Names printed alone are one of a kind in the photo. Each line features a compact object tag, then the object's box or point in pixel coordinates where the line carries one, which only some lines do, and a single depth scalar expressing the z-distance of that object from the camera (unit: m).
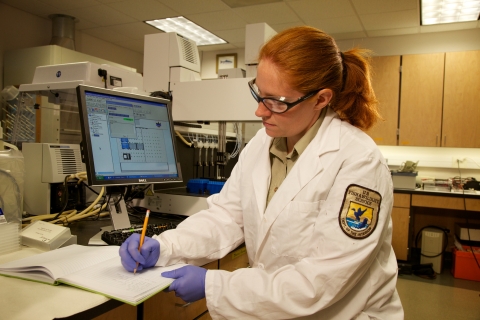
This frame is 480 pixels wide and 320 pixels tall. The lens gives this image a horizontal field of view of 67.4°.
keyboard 1.16
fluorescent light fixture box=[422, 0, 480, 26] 3.40
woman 0.83
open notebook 0.79
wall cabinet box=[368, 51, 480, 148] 3.61
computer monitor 1.19
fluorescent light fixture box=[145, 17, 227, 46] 4.27
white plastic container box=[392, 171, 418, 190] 3.63
